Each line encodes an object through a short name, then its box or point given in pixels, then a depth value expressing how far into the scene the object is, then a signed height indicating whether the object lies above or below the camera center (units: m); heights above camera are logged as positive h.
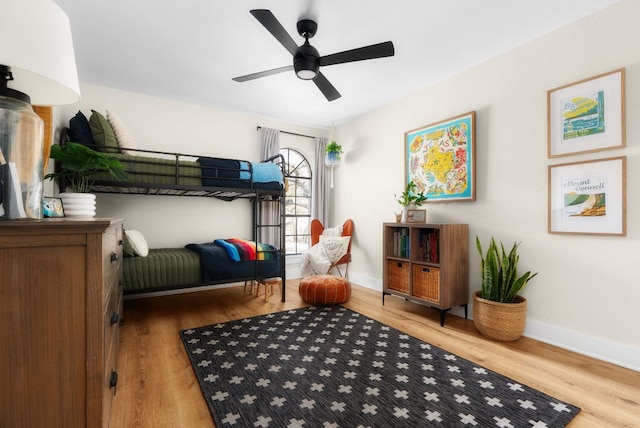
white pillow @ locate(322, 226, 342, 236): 4.59 -0.25
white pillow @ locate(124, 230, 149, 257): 2.78 -0.29
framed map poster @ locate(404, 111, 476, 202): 3.16 +0.65
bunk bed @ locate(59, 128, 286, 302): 2.91 +0.26
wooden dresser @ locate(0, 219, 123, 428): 0.86 -0.33
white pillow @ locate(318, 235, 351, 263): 4.29 -0.45
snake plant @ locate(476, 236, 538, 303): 2.60 -0.54
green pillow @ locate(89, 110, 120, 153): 2.92 +0.79
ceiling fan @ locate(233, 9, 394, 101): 2.13 +1.21
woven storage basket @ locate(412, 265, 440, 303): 3.00 -0.69
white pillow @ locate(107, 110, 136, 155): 3.07 +0.84
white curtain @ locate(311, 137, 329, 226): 5.04 +0.43
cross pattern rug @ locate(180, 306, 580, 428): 1.56 -1.04
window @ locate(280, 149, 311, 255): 5.02 +0.23
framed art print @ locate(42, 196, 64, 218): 1.34 +0.03
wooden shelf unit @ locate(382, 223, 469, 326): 2.93 -0.51
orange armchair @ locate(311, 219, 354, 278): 4.46 -0.29
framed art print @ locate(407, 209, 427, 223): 3.31 -0.01
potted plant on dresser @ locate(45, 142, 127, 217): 1.61 +0.29
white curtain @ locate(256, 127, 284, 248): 4.46 +0.07
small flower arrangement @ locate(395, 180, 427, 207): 3.42 +0.21
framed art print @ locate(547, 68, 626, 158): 2.22 +0.79
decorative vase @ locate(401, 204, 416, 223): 3.43 +0.08
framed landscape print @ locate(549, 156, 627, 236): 2.21 +0.15
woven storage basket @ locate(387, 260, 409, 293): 3.35 -0.69
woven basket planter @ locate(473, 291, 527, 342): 2.52 -0.87
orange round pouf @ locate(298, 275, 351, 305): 3.40 -0.86
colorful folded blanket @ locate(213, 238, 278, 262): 3.35 -0.41
